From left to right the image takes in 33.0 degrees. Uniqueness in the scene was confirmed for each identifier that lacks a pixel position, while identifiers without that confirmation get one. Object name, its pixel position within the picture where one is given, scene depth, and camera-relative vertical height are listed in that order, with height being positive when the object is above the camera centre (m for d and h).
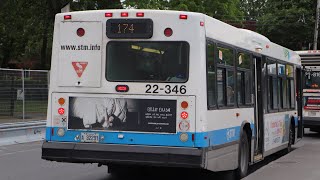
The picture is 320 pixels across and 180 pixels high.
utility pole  40.36 +6.52
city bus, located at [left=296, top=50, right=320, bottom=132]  21.19 +0.94
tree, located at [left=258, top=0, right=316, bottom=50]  44.66 +7.49
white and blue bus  8.26 +0.35
